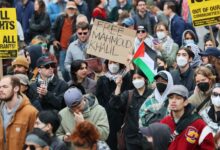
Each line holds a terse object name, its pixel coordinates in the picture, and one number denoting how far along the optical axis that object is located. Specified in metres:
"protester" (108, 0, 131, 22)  22.41
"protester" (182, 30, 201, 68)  16.16
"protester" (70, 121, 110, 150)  10.52
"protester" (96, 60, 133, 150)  15.12
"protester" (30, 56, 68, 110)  14.20
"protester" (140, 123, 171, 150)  10.88
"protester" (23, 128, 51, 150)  10.88
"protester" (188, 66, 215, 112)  13.65
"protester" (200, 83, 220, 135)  12.74
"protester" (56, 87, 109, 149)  12.75
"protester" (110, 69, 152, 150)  14.07
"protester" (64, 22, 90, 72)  17.41
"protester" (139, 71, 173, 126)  13.20
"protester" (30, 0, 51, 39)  21.20
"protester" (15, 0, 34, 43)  21.70
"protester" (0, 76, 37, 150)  12.81
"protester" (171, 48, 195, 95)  14.91
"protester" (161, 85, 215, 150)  11.86
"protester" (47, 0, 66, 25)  22.09
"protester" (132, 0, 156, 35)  20.84
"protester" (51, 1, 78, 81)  20.22
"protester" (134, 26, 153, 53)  18.61
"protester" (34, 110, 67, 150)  11.69
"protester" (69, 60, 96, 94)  14.90
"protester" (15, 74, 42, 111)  14.21
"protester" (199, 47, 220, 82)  15.09
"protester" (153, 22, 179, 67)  17.50
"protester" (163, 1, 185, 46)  20.38
